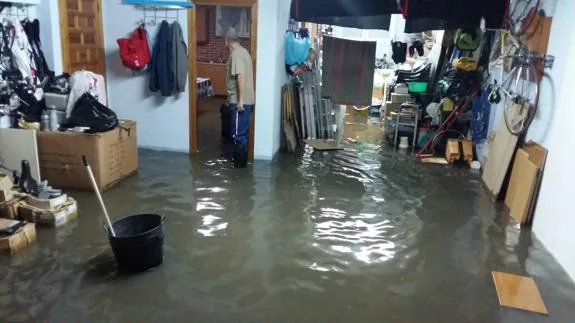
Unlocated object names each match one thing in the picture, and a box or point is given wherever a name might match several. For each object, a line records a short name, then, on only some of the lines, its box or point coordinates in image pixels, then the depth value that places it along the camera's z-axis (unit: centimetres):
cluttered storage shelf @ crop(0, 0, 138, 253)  407
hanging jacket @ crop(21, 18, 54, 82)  436
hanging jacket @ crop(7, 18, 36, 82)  420
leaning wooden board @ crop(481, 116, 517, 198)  450
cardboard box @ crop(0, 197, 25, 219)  354
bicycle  424
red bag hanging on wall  534
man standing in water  501
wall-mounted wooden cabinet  1002
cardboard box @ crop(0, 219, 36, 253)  315
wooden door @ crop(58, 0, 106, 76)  483
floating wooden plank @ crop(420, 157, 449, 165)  588
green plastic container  672
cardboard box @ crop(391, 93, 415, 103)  692
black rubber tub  285
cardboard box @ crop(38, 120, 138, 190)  423
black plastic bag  436
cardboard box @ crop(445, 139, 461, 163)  584
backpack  588
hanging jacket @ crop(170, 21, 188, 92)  534
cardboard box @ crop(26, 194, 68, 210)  363
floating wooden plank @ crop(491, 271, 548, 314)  278
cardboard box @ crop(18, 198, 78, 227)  358
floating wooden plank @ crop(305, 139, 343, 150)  621
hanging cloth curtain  633
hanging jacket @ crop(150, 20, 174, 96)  535
